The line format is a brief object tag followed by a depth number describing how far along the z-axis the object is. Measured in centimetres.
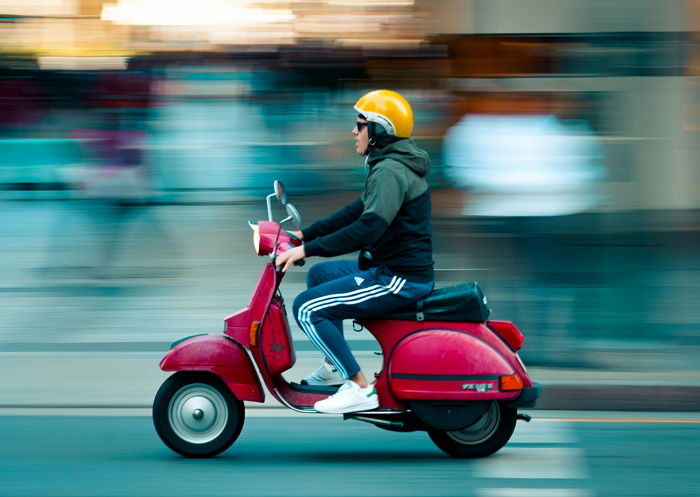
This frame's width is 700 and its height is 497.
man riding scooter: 1135
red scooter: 1141
